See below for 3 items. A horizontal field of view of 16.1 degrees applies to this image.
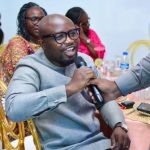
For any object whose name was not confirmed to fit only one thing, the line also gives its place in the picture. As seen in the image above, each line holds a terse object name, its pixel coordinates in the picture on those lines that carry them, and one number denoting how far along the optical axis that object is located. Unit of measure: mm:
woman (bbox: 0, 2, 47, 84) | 2947
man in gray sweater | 2145
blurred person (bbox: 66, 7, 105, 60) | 4084
